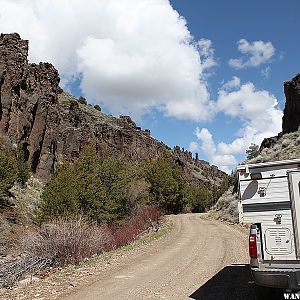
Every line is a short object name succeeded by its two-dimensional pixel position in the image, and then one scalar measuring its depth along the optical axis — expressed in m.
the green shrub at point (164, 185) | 51.88
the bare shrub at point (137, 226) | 21.17
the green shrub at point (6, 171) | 35.41
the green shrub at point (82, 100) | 126.58
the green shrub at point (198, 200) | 68.19
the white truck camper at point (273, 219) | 6.33
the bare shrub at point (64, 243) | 13.68
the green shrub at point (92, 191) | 30.52
